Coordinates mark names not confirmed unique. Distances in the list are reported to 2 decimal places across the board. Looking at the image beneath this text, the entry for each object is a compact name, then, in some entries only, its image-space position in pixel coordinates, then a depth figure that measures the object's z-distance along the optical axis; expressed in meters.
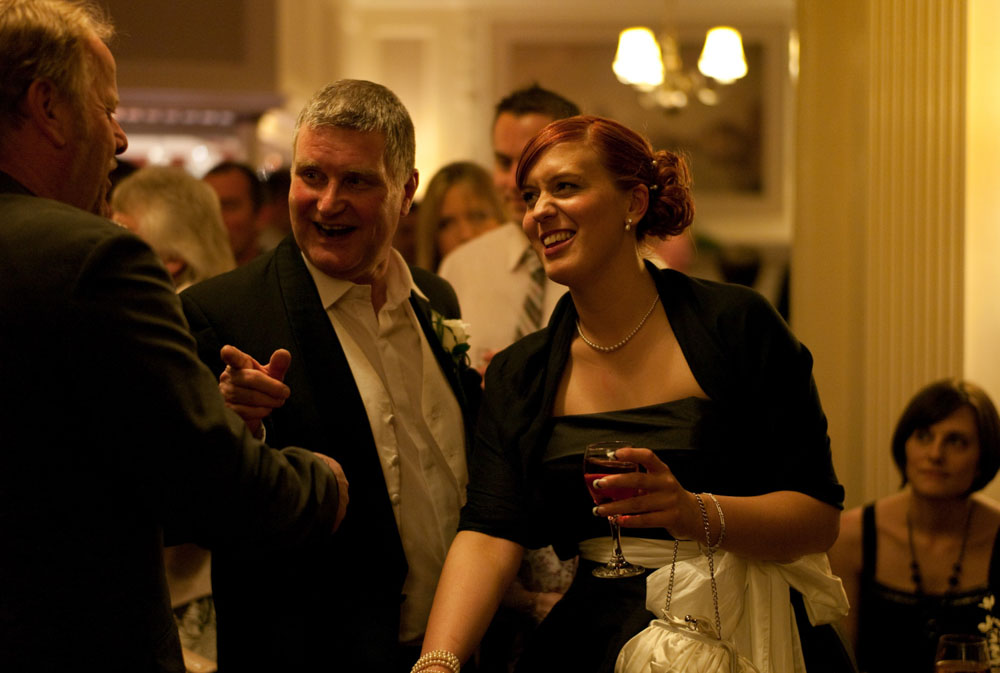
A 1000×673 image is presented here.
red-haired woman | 2.08
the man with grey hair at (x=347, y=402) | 2.07
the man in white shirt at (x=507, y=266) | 3.19
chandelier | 7.54
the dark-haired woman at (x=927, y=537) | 3.34
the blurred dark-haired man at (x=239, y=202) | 4.36
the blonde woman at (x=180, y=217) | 3.33
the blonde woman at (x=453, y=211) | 4.39
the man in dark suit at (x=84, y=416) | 1.40
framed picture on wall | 11.00
